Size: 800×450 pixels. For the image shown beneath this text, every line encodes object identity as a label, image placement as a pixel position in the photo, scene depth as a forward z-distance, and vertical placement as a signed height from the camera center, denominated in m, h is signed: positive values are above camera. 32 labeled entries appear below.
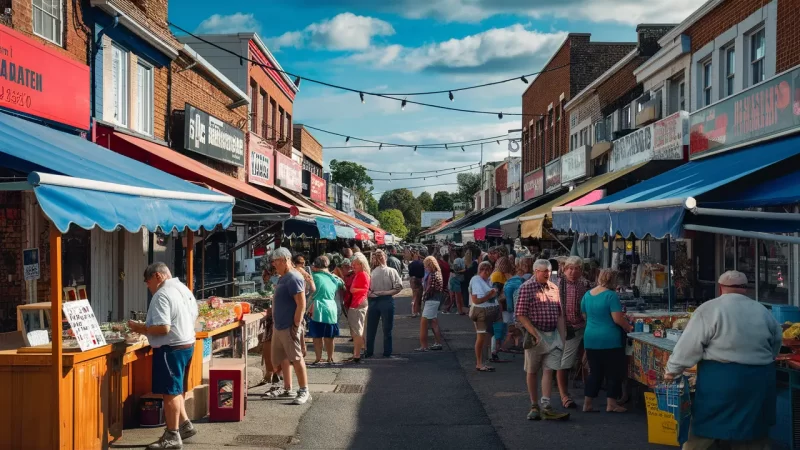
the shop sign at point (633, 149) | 16.70 +1.61
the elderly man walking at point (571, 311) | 9.43 -1.12
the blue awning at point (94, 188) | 5.91 +0.28
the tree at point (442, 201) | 128.05 +3.19
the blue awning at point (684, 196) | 7.90 +0.27
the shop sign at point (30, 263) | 9.32 -0.50
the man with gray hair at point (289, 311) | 9.22 -1.07
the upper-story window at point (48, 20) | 10.70 +2.79
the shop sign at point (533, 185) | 28.56 +1.36
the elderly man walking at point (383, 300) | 13.17 -1.34
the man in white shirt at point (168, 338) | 7.12 -1.07
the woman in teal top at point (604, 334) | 8.90 -1.29
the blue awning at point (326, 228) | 15.61 -0.14
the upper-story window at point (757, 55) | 13.03 +2.75
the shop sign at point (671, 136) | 14.62 +1.62
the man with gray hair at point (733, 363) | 5.93 -1.09
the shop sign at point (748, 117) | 10.30 +1.53
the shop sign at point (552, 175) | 25.46 +1.50
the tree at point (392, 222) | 111.19 -0.28
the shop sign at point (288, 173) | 24.34 +1.55
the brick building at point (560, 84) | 28.03 +5.21
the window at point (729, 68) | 14.38 +2.80
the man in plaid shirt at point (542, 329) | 8.59 -1.19
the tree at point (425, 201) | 138.62 +3.39
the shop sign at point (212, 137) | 15.85 +1.84
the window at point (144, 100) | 14.37 +2.24
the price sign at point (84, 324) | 6.54 -0.88
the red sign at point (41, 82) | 9.36 +1.80
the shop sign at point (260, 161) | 21.05 +1.67
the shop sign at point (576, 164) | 21.58 +1.63
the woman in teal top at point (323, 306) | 12.02 -1.31
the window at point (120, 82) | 13.34 +2.37
